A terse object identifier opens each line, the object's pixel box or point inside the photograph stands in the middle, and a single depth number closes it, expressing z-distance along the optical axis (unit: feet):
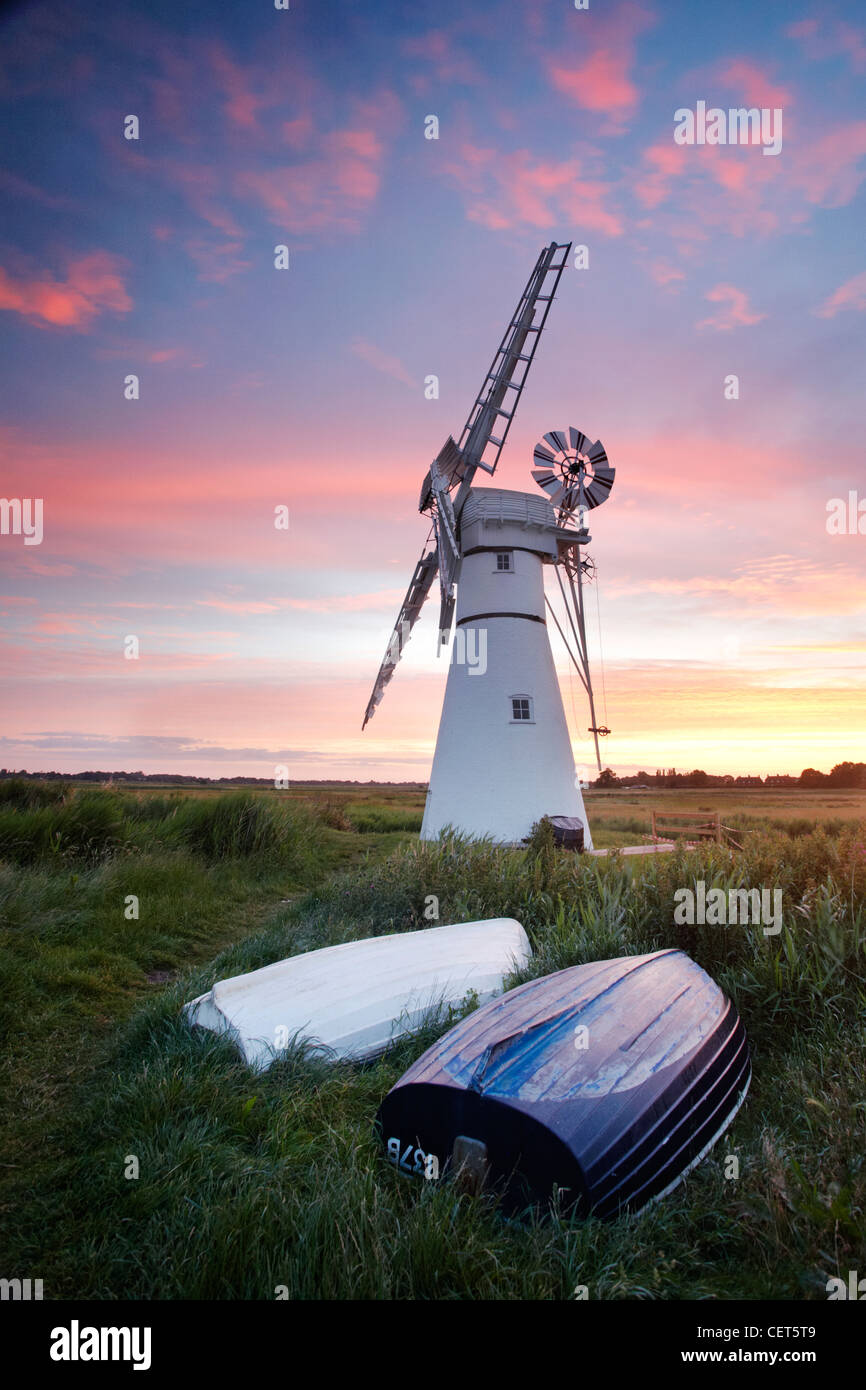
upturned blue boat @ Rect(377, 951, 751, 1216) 11.60
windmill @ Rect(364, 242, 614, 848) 55.98
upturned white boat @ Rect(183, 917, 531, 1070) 17.40
